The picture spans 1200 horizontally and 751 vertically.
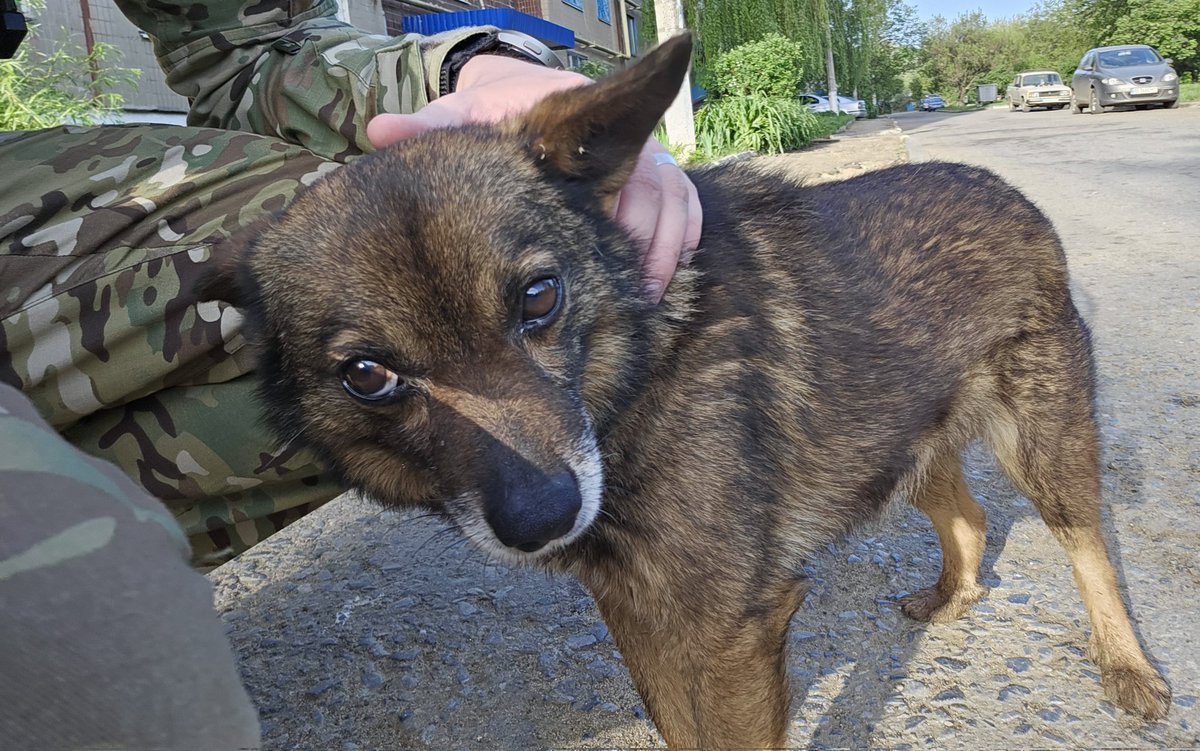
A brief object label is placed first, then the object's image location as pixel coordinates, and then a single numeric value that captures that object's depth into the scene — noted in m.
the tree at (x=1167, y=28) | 36.56
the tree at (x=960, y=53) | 86.50
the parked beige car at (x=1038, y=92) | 34.88
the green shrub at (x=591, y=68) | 16.79
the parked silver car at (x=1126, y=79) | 22.27
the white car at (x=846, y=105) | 44.09
